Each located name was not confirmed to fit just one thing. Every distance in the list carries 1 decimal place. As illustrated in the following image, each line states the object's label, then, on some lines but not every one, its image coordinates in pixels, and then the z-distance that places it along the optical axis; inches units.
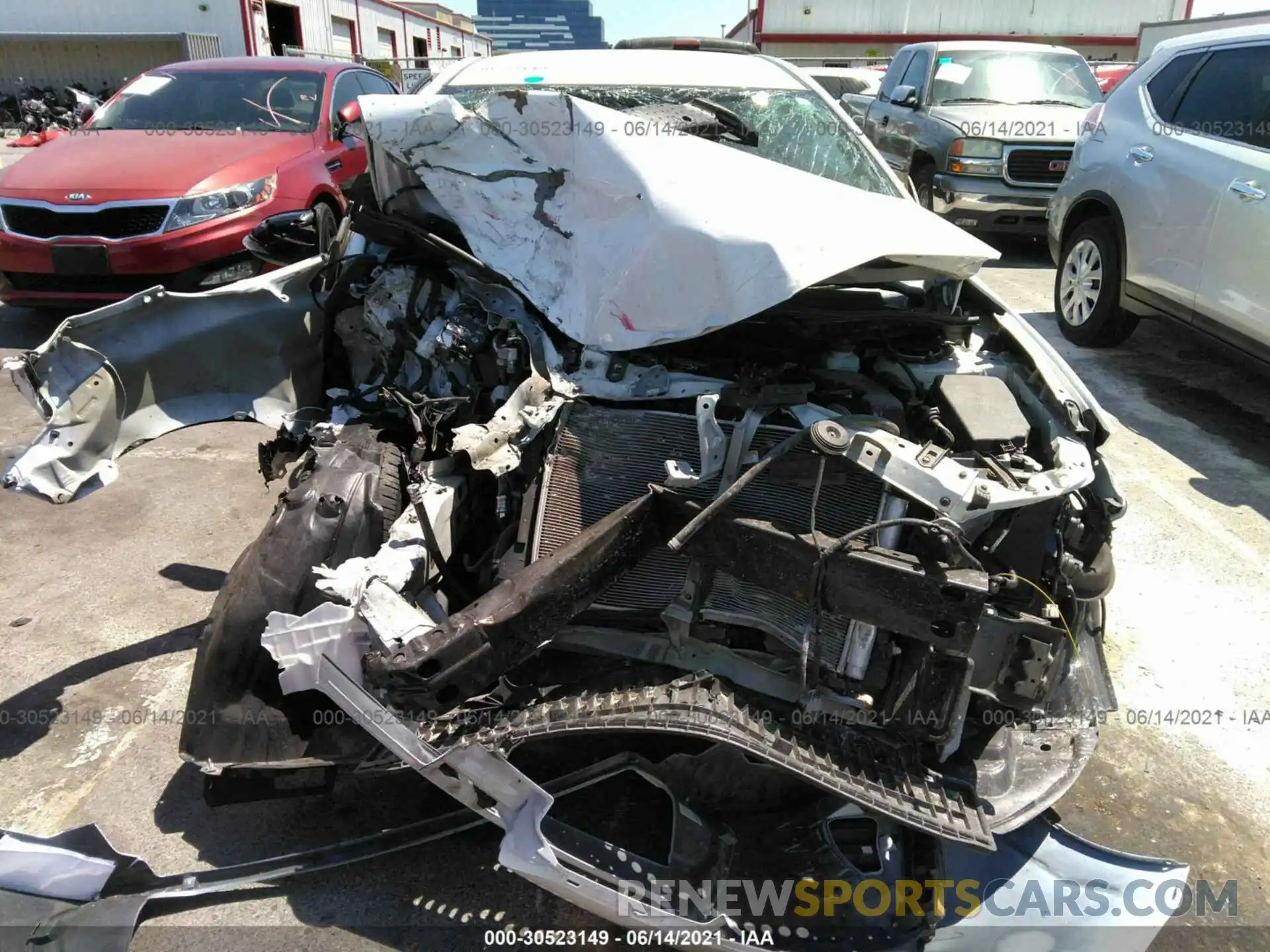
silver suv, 181.3
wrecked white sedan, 72.0
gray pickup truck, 317.4
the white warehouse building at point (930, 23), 973.2
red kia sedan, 212.7
